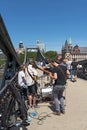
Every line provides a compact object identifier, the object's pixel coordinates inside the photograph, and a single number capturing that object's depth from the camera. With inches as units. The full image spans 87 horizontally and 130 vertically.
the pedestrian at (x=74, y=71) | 254.6
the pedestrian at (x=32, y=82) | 124.1
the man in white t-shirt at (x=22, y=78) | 121.2
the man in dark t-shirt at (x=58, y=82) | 108.4
